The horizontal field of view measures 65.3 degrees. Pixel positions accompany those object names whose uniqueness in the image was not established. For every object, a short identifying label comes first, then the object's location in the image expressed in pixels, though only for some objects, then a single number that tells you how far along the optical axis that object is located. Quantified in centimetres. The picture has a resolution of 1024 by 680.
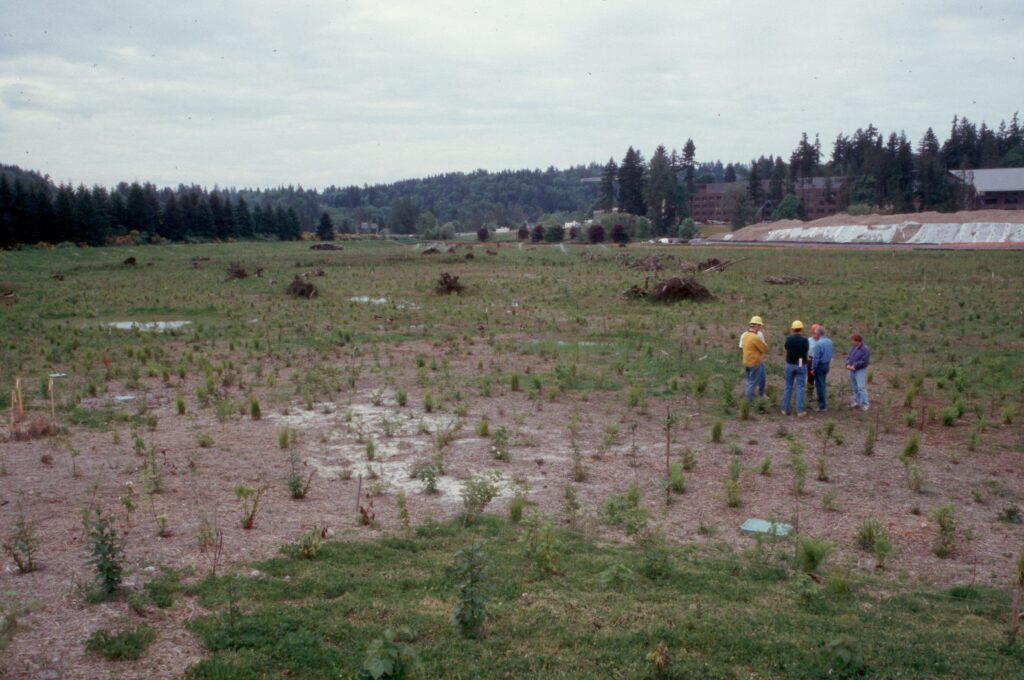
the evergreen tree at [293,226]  10065
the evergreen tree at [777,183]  12231
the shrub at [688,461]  1139
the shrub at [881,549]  788
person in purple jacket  1481
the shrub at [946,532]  837
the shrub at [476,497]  934
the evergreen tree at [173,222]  8238
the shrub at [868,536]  850
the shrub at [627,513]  882
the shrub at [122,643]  562
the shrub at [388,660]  511
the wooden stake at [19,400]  1329
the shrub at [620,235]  8156
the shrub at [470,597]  606
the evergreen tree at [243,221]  9319
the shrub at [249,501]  845
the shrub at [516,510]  912
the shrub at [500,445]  1171
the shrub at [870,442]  1211
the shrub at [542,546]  754
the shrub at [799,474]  1034
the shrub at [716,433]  1289
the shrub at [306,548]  765
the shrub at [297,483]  964
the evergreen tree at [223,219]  8975
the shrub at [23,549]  712
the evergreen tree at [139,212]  7994
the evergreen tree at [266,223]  9781
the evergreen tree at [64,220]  6894
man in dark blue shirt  1462
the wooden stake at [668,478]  999
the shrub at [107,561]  650
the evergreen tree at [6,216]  6384
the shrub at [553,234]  9019
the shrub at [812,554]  765
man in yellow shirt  1513
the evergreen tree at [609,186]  12344
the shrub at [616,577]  715
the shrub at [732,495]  985
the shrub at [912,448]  1185
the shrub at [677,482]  1039
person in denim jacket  1500
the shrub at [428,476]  998
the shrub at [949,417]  1374
